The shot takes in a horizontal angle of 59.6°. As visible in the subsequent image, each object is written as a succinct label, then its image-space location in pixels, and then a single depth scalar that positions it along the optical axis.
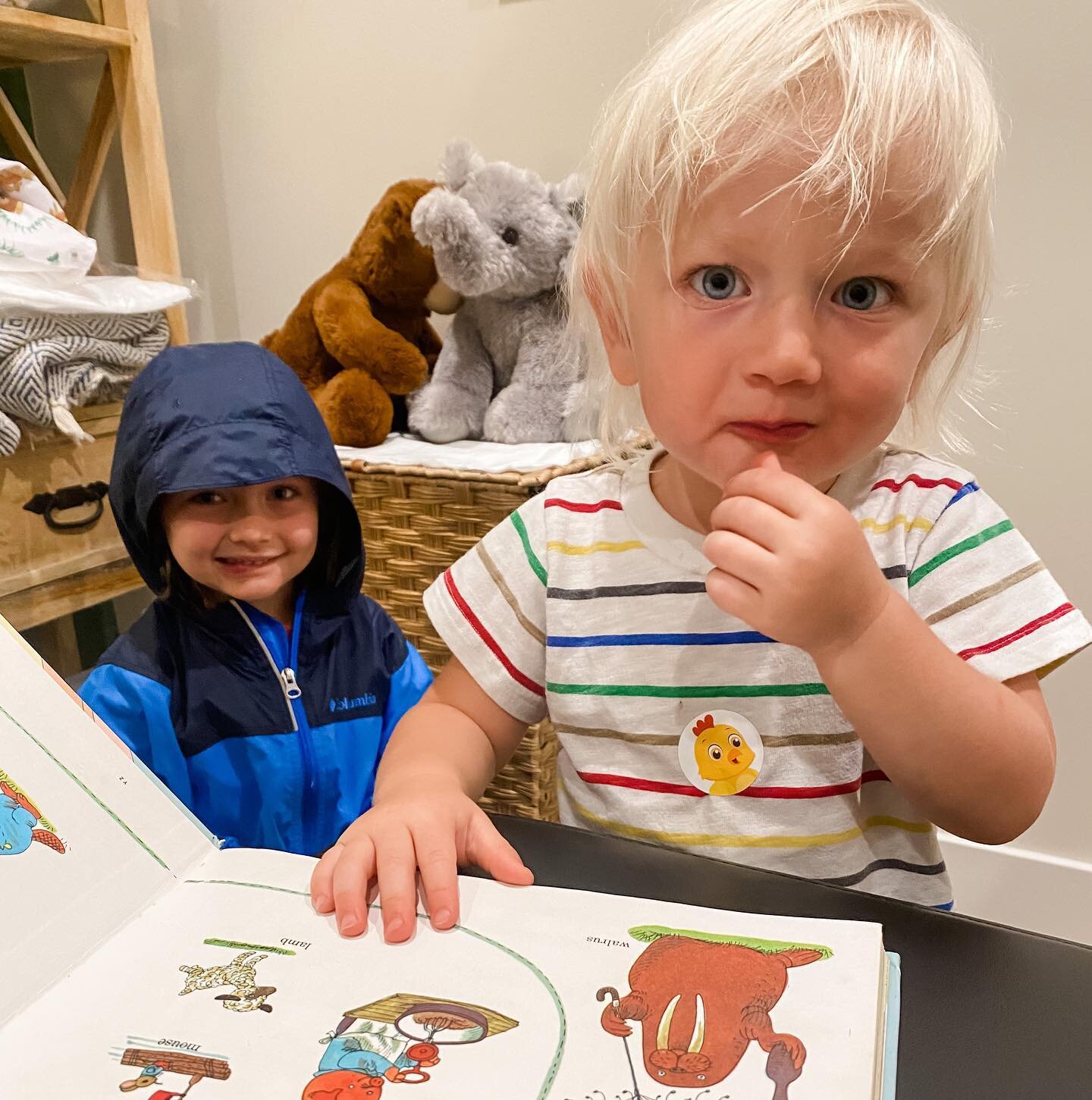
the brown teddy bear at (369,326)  1.22
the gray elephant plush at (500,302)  1.14
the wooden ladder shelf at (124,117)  1.36
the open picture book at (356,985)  0.28
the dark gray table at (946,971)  0.31
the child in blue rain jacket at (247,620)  0.71
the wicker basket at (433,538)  1.08
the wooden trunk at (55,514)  1.21
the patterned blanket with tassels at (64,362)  1.15
